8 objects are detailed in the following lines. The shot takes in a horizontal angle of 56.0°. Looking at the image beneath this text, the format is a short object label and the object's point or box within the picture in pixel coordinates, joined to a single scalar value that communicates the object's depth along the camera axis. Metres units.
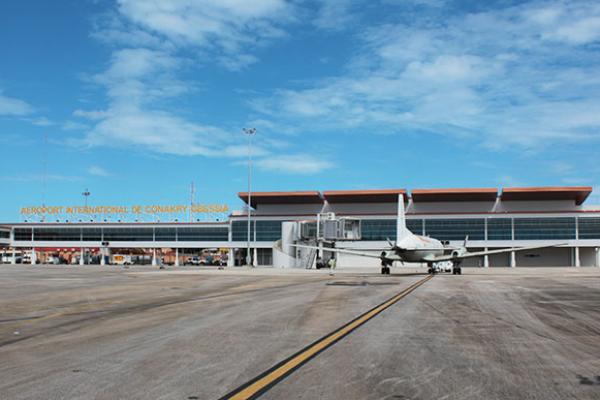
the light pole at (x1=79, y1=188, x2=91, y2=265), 120.79
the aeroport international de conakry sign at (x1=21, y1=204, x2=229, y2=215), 120.56
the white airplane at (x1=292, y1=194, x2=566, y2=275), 50.75
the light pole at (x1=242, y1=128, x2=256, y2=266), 85.14
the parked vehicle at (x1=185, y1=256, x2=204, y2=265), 118.11
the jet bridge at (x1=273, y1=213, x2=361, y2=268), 84.94
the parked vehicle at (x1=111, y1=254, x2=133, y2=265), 114.29
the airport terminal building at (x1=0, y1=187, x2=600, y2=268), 104.81
